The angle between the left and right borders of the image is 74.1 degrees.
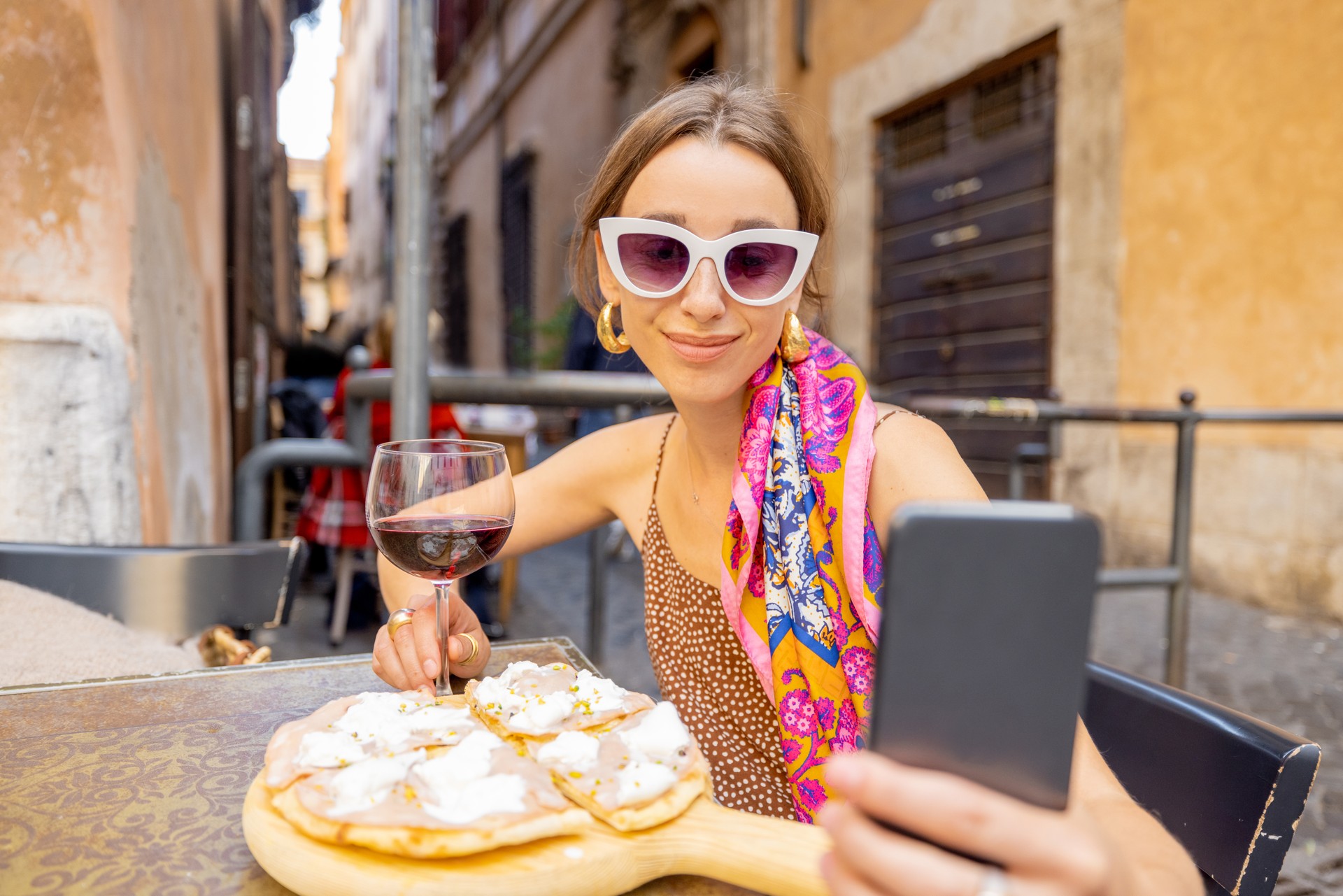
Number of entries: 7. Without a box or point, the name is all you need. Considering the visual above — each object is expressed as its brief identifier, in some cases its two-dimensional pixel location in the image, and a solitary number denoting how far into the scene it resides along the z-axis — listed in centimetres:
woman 112
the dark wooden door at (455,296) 1886
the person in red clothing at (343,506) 421
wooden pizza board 58
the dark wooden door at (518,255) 1355
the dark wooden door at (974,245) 577
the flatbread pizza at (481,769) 60
